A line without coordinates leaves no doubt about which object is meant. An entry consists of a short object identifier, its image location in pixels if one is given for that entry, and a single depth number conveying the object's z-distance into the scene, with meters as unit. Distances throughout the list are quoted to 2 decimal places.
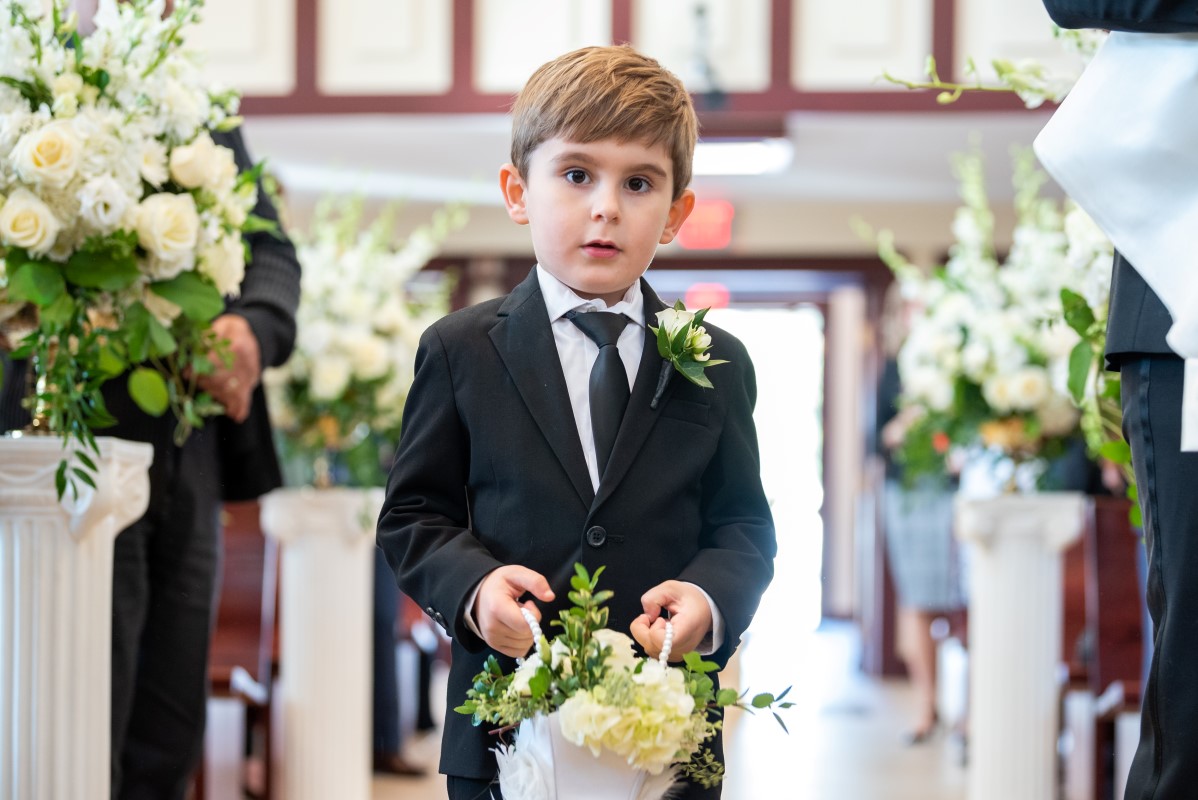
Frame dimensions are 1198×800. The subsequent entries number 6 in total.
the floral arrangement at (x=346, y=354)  4.80
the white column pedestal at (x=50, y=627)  2.20
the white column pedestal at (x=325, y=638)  4.33
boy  1.56
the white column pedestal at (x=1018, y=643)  4.15
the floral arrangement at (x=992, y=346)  4.55
